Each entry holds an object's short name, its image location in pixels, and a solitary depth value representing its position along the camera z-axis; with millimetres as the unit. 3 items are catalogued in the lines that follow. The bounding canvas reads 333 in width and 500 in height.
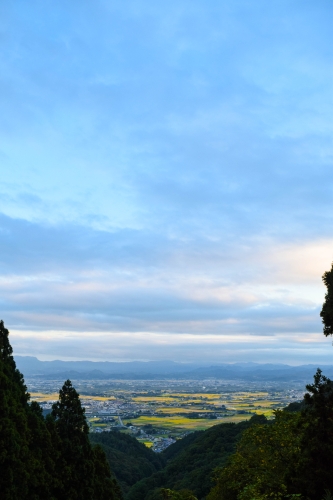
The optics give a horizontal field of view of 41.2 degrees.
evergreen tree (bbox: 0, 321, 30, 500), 16938
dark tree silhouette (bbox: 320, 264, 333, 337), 16906
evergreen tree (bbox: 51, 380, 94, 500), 20828
